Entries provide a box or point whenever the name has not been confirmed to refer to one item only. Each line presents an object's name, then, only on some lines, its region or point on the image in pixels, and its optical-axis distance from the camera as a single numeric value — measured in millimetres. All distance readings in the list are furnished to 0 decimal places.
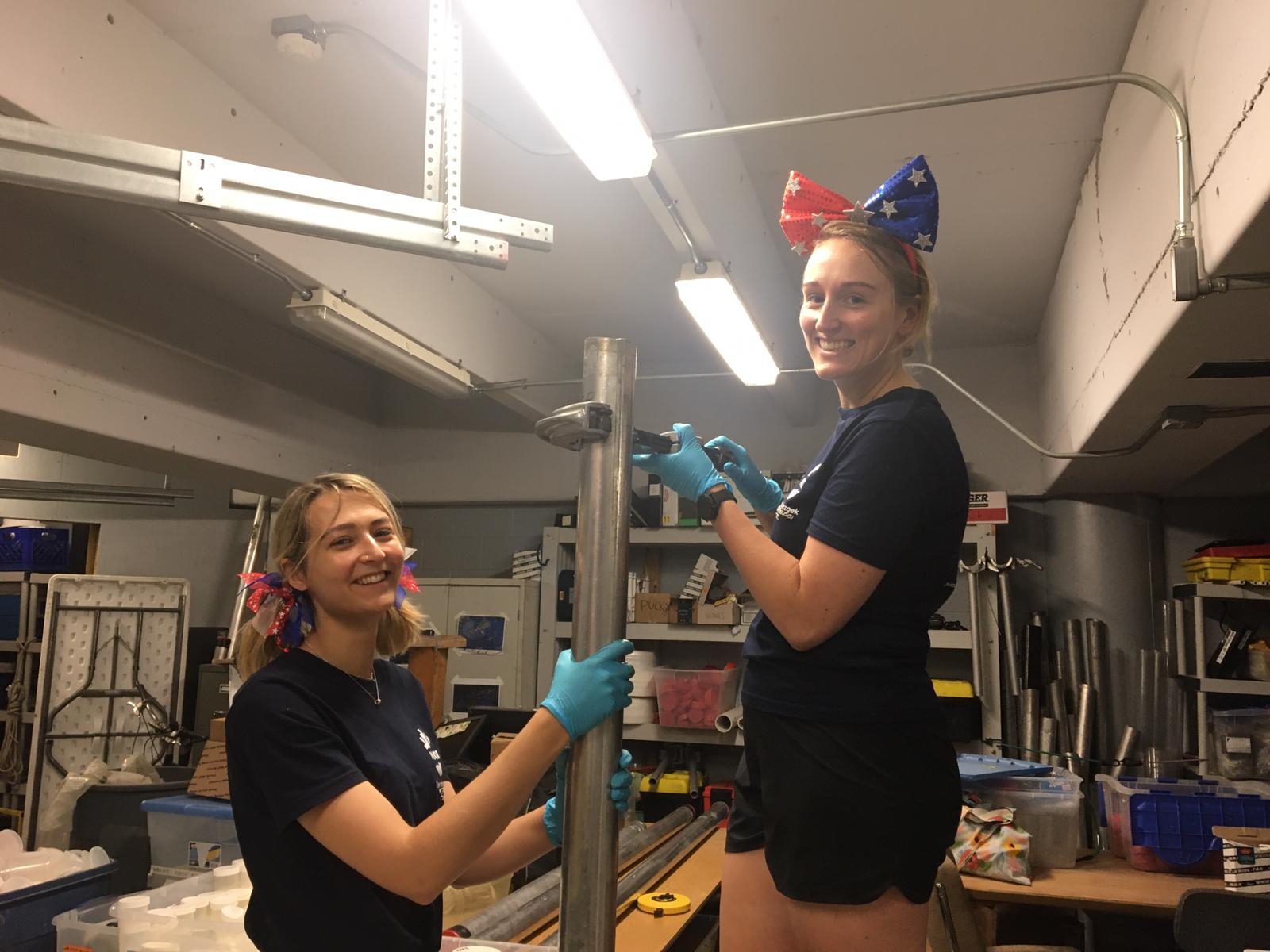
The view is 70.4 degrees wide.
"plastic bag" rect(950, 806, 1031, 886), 3064
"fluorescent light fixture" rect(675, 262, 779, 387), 3074
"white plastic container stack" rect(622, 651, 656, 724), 4801
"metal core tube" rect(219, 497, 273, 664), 5504
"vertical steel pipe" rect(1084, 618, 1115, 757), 4430
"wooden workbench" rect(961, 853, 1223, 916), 2898
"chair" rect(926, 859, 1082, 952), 2557
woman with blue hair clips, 1179
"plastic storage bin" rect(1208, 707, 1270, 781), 3793
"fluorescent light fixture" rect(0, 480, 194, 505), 6262
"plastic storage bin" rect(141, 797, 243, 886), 3443
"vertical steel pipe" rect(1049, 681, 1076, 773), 4367
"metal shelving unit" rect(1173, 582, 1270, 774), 3824
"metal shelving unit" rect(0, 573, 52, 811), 6012
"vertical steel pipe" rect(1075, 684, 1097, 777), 4258
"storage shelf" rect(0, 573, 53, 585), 6289
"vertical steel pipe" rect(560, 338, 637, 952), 956
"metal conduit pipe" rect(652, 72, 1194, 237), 1810
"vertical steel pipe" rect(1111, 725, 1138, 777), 4234
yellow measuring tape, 2838
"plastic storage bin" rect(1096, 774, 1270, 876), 3205
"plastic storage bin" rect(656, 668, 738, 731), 4680
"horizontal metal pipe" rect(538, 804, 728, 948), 3053
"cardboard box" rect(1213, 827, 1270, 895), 2715
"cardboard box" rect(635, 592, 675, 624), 4930
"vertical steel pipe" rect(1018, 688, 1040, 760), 4400
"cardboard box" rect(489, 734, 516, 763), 3977
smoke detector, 2508
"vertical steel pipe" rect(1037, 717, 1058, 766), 4324
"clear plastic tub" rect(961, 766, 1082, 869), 3301
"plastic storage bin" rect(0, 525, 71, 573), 6375
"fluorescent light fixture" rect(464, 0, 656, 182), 1658
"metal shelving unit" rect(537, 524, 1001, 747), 4480
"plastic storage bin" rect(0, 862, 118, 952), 2721
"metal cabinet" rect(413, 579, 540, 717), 5512
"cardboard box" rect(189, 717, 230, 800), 3611
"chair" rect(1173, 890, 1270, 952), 2230
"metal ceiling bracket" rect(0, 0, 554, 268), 1448
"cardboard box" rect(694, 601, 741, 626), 4809
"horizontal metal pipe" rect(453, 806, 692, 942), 2426
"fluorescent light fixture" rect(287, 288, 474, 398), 3354
